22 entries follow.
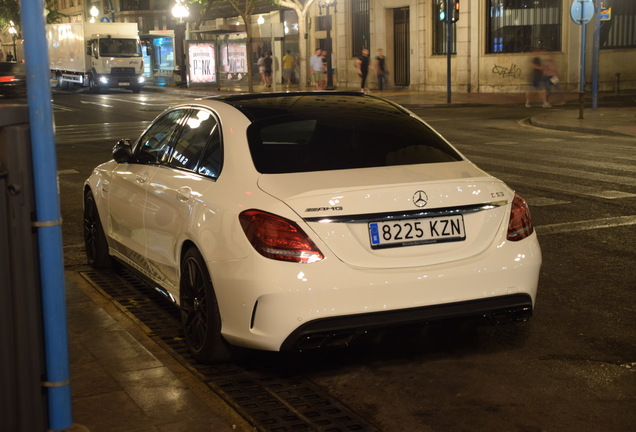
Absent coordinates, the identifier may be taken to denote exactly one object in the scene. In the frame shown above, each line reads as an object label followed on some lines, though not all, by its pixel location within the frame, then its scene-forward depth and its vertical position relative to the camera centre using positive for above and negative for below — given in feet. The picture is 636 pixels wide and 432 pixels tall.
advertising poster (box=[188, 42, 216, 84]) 152.97 -0.78
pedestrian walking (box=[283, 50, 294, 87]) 152.97 -1.68
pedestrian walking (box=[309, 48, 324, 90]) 132.98 -1.45
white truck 149.48 +0.71
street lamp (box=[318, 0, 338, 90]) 132.87 +0.27
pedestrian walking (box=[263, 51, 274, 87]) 147.25 -1.80
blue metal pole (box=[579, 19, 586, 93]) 87.25 -1.35
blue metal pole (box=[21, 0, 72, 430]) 11.34 -1.73
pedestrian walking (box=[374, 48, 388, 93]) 128.88 -2.20
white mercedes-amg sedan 15.97 -3.01
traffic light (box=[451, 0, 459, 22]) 100.94 +3.74
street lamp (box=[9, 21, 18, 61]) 261.15 +8.93
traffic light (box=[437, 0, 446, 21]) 101.96 +4.02
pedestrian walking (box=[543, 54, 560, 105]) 94.12 -2.76
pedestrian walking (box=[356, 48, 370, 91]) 127.13 -1.81
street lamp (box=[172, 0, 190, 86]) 161.58 +3.97
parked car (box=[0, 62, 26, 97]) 82.23 -1.42
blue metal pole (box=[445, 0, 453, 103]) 101.24 +0.62
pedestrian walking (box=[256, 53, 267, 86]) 148.33 -1.64
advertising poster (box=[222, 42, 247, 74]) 155.43 -0.34
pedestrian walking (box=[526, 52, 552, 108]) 95.04 -3.16
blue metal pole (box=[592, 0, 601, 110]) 83.56 -1.26
